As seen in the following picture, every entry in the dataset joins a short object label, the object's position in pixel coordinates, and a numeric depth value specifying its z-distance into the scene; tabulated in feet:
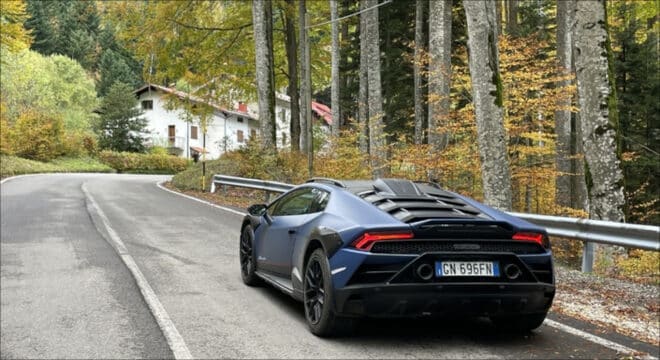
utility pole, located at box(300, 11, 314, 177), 62.75
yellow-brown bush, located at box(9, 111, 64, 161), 149.59
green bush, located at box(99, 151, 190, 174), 176.96
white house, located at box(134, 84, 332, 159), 237.86
